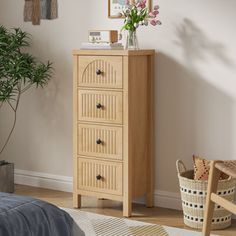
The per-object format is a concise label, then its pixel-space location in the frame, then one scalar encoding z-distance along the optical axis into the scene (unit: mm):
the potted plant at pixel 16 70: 5374
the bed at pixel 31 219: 2931
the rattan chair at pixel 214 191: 3693
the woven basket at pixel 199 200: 4511
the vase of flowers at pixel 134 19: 4877
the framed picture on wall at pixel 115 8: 5117
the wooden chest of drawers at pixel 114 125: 4723
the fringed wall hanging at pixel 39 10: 5506
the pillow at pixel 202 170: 4613
